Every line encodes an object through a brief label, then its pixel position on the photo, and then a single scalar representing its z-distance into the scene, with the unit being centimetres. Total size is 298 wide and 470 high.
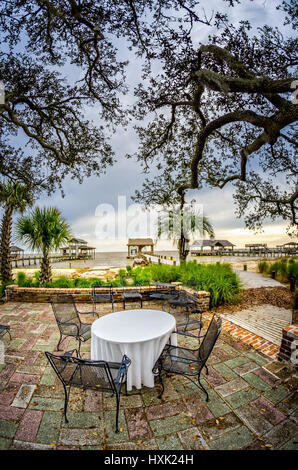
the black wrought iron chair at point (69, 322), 382
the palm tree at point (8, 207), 905
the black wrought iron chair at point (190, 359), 270
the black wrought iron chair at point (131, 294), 617
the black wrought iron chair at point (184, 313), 413
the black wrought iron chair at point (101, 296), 586
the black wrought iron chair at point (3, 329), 402
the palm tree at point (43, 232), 809
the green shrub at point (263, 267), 1388
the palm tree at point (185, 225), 1438
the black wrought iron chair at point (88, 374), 227
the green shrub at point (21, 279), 791
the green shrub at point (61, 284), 786
